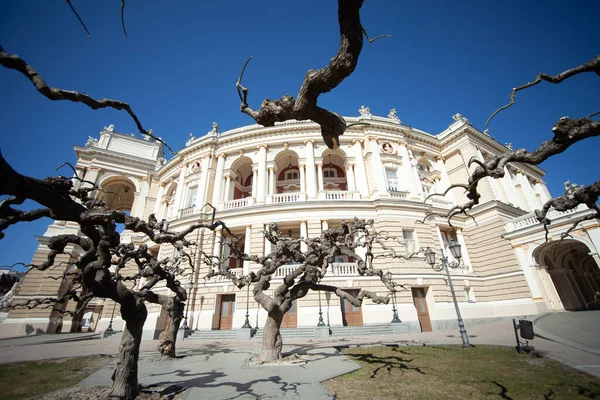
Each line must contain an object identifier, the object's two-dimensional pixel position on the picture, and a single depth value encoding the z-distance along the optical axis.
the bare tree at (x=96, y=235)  3.37
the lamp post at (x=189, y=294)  16.61
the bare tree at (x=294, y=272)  8.06
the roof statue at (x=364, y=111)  25.33
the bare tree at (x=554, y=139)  3.36
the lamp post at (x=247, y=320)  15.49
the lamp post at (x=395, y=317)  15.53
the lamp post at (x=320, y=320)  15.78
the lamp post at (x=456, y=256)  9.97
